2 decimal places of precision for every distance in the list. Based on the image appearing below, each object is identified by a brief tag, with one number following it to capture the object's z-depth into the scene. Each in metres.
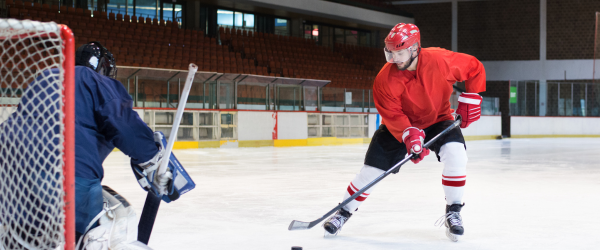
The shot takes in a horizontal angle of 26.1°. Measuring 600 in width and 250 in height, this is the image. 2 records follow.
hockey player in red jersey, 9.67
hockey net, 7.61
